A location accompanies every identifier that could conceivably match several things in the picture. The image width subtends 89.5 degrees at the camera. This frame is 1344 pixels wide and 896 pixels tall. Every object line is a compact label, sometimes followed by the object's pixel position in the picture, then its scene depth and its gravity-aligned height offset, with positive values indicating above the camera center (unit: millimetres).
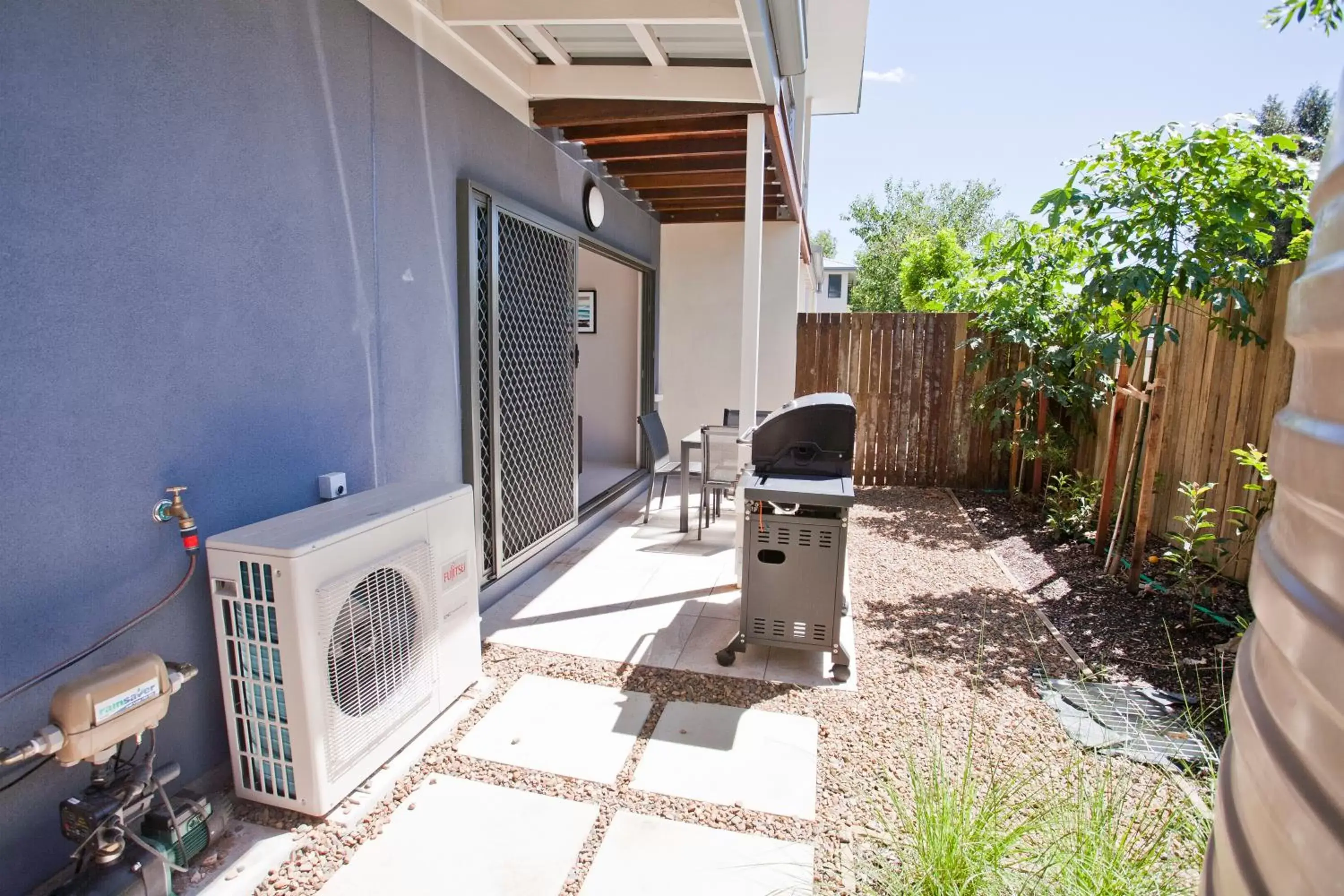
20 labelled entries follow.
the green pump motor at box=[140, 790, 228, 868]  1671 -1194
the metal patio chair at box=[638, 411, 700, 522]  5453 -718
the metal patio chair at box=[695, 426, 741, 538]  4895 -749
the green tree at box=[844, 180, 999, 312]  24203 +5210
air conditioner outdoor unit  1836 -831
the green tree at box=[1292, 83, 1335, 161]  18641 +7348
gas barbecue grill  2855 -854
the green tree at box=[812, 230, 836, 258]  36000 +6459
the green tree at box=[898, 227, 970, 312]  14016 +2099
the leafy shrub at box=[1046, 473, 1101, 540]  5008 -1068
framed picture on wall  7219 +512
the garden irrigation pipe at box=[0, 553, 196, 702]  1529 -730
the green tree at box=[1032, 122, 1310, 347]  3164 +759
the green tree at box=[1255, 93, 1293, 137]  19484 +7456
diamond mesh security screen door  3492 -133
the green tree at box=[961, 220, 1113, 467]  5301 +275
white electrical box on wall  2418 -468
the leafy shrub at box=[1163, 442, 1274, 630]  3207 -904
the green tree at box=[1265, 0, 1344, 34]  2604 +1390
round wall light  4809 +1089
